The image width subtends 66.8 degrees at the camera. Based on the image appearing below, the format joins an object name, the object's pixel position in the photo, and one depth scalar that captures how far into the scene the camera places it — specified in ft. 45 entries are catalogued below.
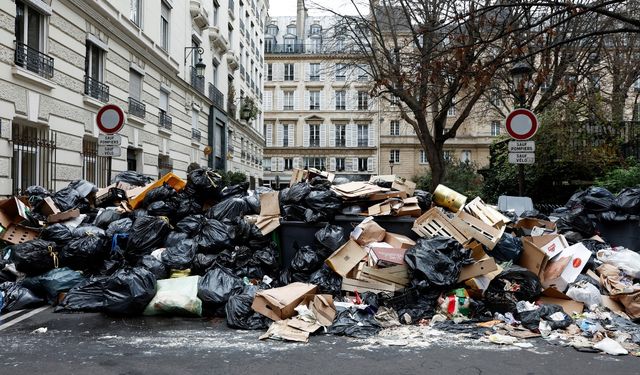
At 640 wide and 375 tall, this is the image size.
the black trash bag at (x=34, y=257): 19.22
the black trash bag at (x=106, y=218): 22.91
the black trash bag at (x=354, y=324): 15.38
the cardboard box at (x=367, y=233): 19.81
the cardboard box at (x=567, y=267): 18.52
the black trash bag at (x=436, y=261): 17.13
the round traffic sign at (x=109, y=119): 27.32
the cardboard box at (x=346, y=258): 18.79
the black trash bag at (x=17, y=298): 18.19
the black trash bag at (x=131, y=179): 29.84
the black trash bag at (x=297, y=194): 21.80
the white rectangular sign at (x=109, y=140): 27.28
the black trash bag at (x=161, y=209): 22.98
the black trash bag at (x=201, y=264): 19.84
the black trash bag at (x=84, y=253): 19.98
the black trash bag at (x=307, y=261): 19.70
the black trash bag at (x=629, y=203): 23.44
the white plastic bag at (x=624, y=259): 19.19
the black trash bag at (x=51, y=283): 18.94
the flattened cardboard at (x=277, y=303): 16.16
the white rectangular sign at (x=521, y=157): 27.32
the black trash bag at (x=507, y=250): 20.27
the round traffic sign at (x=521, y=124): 27.22
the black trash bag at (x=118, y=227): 21.48
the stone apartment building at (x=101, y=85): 32.75
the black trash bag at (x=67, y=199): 24.13
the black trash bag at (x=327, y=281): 18.66
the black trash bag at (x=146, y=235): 20.61
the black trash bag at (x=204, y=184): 23.98
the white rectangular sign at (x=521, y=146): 27.25
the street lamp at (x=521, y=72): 31.12
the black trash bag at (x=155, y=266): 19.27
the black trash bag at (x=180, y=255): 19.80
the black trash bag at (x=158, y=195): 23.53
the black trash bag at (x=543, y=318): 15.75
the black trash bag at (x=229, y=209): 22.81
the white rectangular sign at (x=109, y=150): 27.25
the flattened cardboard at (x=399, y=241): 19.35
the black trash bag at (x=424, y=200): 23.61
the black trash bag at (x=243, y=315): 16.14
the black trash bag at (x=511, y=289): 17.40
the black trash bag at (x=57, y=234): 20.68
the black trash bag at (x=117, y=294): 17.02
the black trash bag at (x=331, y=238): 19.85
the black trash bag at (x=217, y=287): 17.56
